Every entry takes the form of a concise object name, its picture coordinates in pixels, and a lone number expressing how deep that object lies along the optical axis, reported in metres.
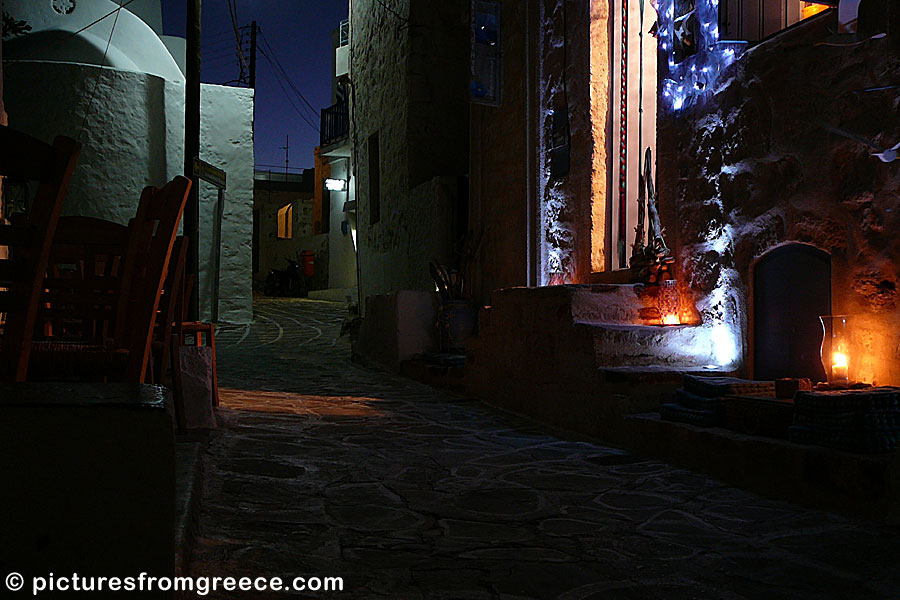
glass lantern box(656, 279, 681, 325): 5.31
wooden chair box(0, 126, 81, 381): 2.25
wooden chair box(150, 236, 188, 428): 3.56
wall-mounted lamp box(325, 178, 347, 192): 23.22
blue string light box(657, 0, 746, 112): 4.86
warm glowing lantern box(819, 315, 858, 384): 3.83
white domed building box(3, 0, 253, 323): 12.93
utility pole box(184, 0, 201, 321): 10.68
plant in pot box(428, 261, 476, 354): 8.49
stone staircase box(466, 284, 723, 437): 4.58
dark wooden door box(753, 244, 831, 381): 4.20
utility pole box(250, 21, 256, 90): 20.77
